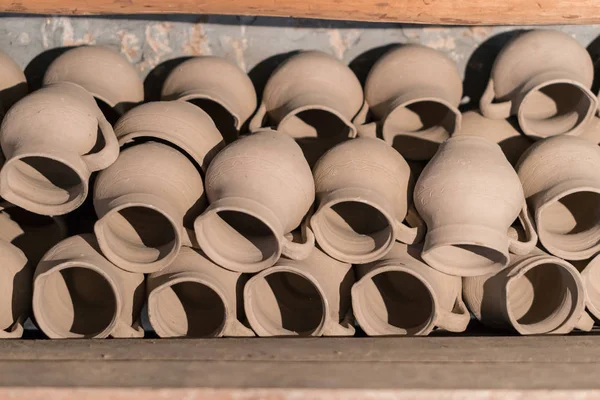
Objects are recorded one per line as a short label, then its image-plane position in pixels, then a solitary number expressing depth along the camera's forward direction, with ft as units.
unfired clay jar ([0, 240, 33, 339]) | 4.31
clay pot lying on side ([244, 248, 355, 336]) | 4.27
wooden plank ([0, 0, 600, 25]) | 4.48
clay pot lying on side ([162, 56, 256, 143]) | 4.65
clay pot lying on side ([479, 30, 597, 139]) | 4.61
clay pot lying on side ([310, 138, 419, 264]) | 4.21
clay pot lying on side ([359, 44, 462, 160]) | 4.65
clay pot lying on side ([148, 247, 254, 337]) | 4.26
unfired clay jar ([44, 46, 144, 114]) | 4.64
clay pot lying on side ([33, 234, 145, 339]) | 4.23
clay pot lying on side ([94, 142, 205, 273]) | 4.17
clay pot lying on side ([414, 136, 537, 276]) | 4.16
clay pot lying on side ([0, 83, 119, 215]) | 4.14
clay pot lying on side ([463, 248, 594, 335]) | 4.31
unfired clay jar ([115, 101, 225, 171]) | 4.33
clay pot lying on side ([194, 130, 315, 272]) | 4.14
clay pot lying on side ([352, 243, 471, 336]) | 4.28
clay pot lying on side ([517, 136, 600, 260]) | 4.29
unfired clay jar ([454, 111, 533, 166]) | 4.68
